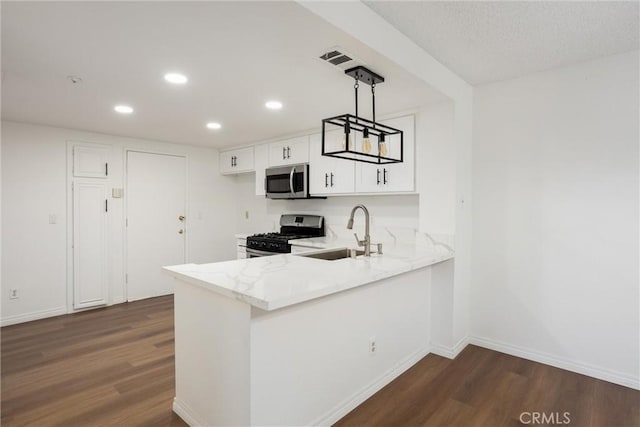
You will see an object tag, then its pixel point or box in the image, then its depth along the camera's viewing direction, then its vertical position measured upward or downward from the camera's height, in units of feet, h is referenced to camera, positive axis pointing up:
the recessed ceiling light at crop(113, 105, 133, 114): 10.40 +3.07
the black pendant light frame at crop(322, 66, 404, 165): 7.22 +2.89
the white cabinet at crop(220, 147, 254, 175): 16.33 +2.35
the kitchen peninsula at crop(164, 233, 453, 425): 5.41 -2.34
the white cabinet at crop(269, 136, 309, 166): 13.82 +2.39
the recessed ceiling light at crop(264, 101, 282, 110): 9.97 +3.06
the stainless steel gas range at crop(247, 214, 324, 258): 13.50 -1.12
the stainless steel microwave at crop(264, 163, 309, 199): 13.65 +1.11
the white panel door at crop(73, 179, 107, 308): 13.71 -1.38
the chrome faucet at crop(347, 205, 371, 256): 8.54 -0.84
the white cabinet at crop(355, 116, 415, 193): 10.34 +1.23
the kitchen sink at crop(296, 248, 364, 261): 9.82 -1.34
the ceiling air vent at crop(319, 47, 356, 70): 6.61 +2.99
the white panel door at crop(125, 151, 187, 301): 15.23 -0.51
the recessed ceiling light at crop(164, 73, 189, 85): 7.94 +3.06
